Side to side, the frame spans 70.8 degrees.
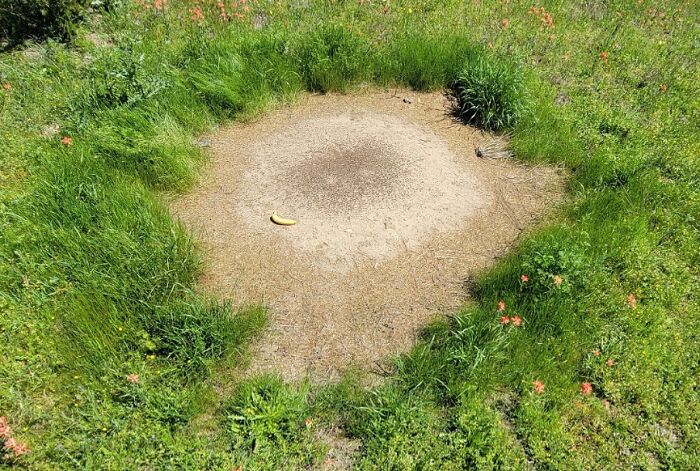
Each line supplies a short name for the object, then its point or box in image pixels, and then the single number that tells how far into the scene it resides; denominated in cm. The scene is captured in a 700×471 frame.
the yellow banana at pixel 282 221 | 405
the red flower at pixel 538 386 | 292
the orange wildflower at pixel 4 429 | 261
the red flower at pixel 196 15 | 601
